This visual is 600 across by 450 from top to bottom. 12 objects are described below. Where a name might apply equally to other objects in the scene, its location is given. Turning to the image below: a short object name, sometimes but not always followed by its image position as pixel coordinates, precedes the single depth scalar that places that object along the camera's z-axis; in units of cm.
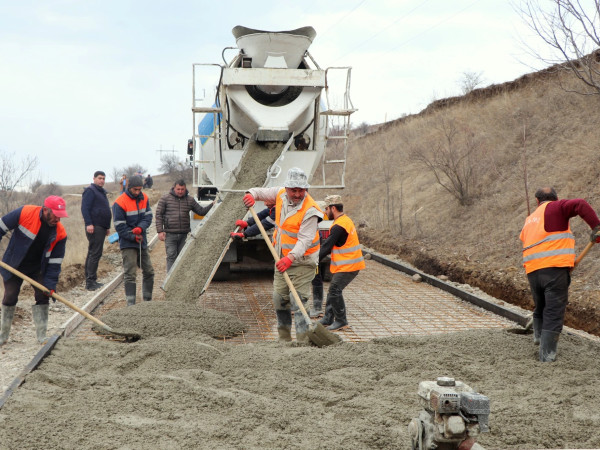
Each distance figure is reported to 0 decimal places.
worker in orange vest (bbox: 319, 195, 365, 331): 595
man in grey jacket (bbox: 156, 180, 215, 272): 757
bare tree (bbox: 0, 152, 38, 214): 2089
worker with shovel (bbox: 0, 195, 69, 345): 522
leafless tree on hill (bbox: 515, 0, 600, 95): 724
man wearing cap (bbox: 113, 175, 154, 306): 673
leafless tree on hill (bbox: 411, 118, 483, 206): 1384
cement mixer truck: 774
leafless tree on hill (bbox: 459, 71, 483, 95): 2898
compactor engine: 254
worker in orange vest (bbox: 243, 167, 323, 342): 515
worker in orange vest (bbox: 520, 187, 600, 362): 463
